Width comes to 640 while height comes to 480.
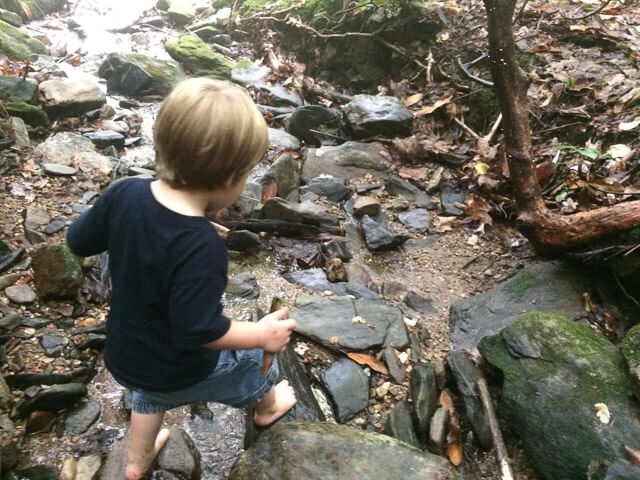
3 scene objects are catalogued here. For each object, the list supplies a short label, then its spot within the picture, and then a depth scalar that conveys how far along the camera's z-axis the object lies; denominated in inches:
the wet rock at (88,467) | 78.7
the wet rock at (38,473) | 77.9
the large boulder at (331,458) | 72.7
